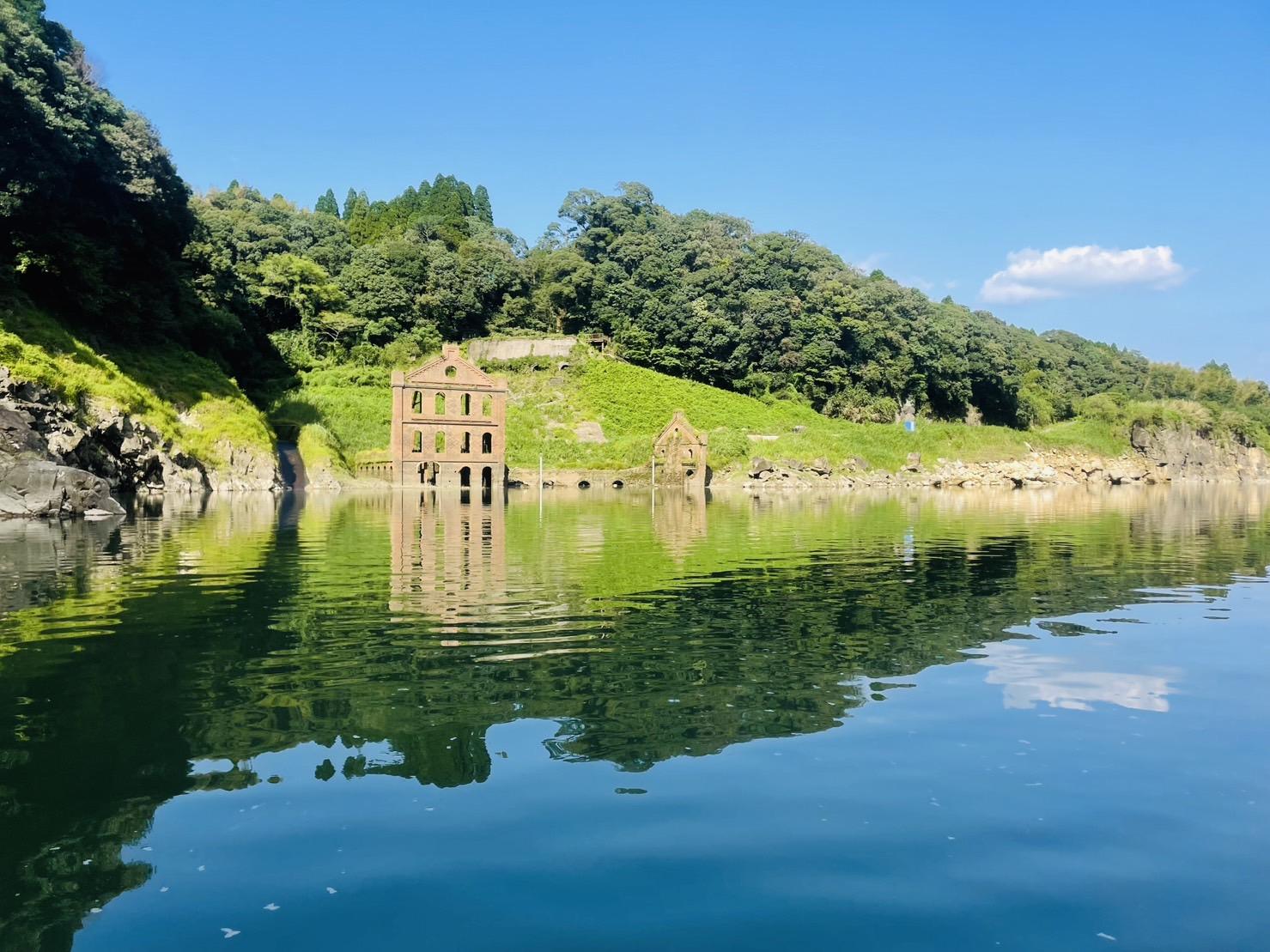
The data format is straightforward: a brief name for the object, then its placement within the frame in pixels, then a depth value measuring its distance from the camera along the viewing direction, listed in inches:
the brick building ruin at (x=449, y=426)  2876.5
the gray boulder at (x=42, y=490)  1432.1
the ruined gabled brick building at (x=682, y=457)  3046.3
